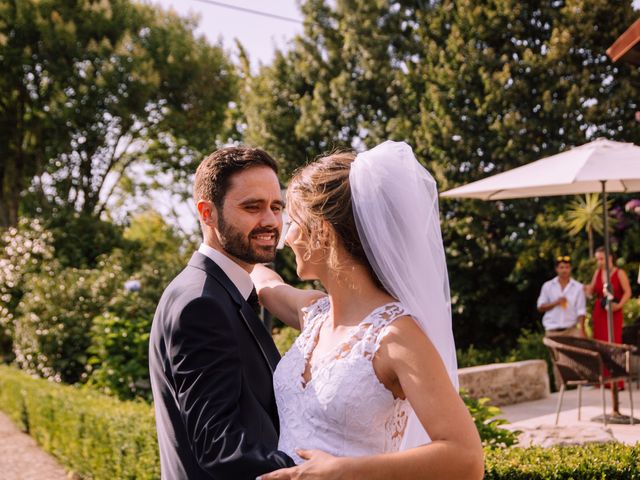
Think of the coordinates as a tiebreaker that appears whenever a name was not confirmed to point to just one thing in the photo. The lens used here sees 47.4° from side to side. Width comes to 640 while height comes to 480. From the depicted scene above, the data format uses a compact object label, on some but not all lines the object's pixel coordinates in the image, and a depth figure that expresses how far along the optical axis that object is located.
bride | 1.84
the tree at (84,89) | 20.62
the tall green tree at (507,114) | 14.02
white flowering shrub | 15.03
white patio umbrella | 6.86
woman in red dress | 9.55
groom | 1.78
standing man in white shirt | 9.96
